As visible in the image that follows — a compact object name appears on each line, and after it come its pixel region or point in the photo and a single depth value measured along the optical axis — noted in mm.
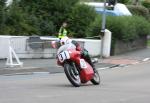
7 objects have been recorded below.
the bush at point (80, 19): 38125
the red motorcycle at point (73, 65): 14680
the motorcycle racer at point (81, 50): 15152
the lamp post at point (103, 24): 29719
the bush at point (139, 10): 46875
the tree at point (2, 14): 30359
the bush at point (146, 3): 57969
